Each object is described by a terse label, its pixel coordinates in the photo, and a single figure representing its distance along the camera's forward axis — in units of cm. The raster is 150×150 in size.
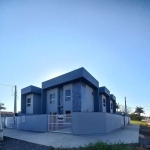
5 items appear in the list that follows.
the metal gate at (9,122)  2256
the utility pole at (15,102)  2477
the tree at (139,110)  6972
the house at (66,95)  1934
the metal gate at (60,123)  1453
